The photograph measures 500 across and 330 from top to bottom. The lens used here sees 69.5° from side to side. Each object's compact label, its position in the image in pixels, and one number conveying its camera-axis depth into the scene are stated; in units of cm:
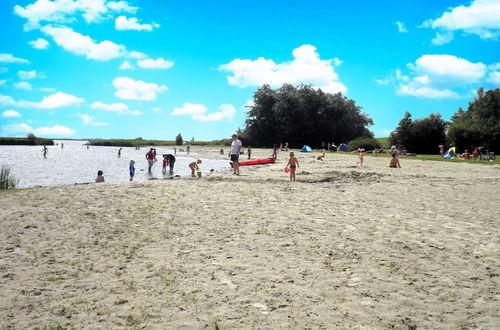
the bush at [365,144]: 6134
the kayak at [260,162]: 3598
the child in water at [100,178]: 2143
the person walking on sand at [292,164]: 2027
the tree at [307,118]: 8225
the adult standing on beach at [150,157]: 3294
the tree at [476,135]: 5328
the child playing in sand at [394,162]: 2928
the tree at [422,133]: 5712
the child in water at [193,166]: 2512
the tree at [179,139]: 12981
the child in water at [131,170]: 2664
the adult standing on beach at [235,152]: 2442
